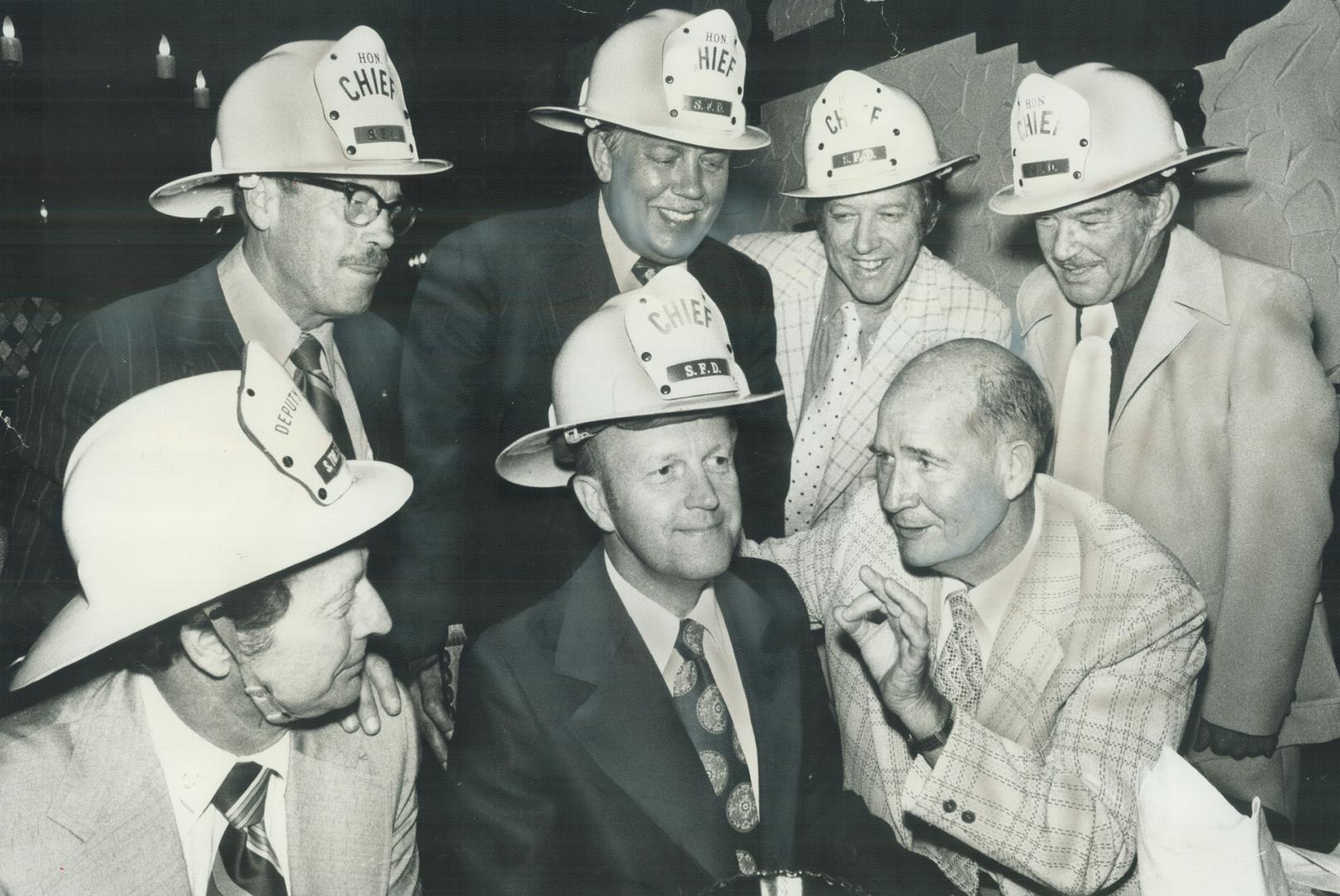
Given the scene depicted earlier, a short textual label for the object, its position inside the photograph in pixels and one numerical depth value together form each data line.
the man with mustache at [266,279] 2.43
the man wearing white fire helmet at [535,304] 2.69
